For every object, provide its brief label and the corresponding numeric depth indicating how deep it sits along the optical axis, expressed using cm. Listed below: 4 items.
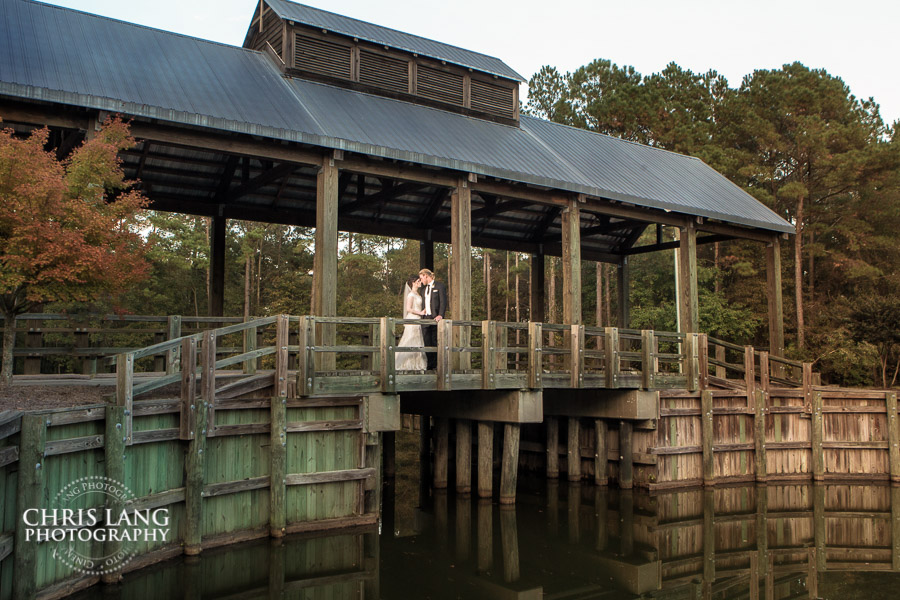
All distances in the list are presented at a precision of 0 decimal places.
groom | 1361
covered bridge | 1232
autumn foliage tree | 956
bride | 1345
